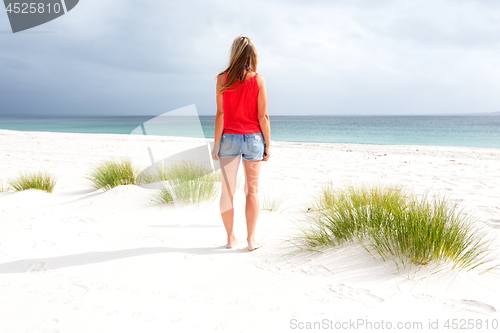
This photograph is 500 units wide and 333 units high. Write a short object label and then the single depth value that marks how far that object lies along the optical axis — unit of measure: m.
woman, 2.67
